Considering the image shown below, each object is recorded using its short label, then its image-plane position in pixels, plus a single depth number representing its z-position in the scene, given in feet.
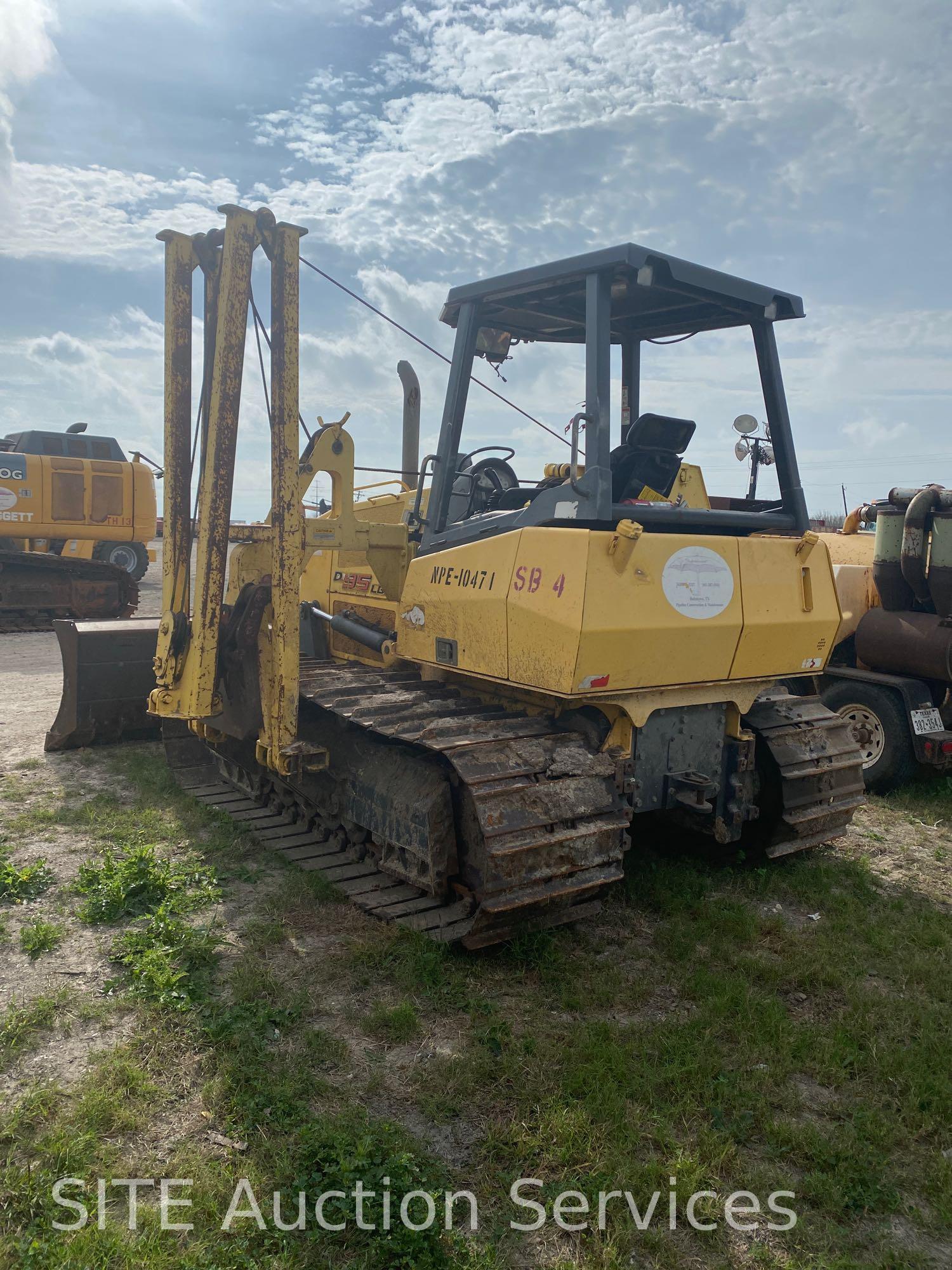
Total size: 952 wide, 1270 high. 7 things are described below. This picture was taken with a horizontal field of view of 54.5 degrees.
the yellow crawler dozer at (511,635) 13.79
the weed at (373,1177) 8.56
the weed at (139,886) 15.37
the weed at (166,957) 12.82
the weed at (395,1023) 12.10
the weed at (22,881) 15.89
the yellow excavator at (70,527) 50.85
